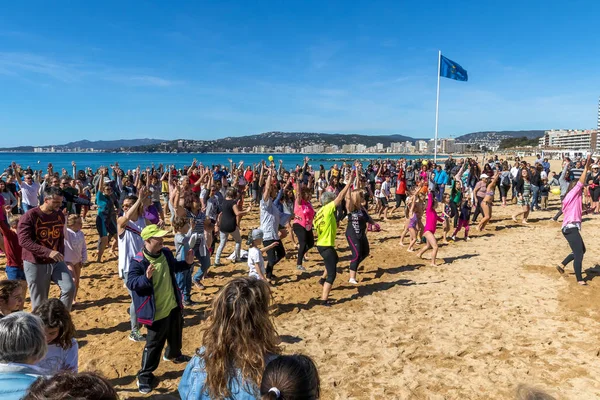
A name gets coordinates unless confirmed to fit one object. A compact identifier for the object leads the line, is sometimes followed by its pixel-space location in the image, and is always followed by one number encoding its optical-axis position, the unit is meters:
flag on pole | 22.02
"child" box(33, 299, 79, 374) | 2.69
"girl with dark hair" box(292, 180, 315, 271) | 7.50
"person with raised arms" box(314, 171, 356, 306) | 6.08
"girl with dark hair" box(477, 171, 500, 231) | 10.90
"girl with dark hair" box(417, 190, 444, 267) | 8.23
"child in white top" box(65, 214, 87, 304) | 5.62
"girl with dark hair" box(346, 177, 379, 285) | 6.65
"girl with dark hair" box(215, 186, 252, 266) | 7.49
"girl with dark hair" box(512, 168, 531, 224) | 12.61
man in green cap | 3.68
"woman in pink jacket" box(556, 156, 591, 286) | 6.72
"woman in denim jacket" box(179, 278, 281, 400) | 1.97
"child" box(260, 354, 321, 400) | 1.56
